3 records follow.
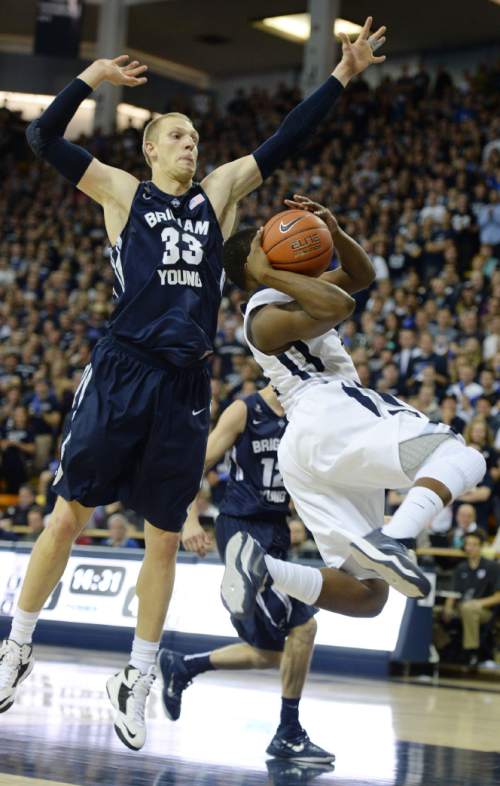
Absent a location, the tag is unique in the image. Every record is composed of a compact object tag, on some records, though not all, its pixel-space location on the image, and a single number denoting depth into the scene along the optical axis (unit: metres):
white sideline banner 11.33
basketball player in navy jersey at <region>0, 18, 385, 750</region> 5.12
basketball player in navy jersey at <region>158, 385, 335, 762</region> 6.50
